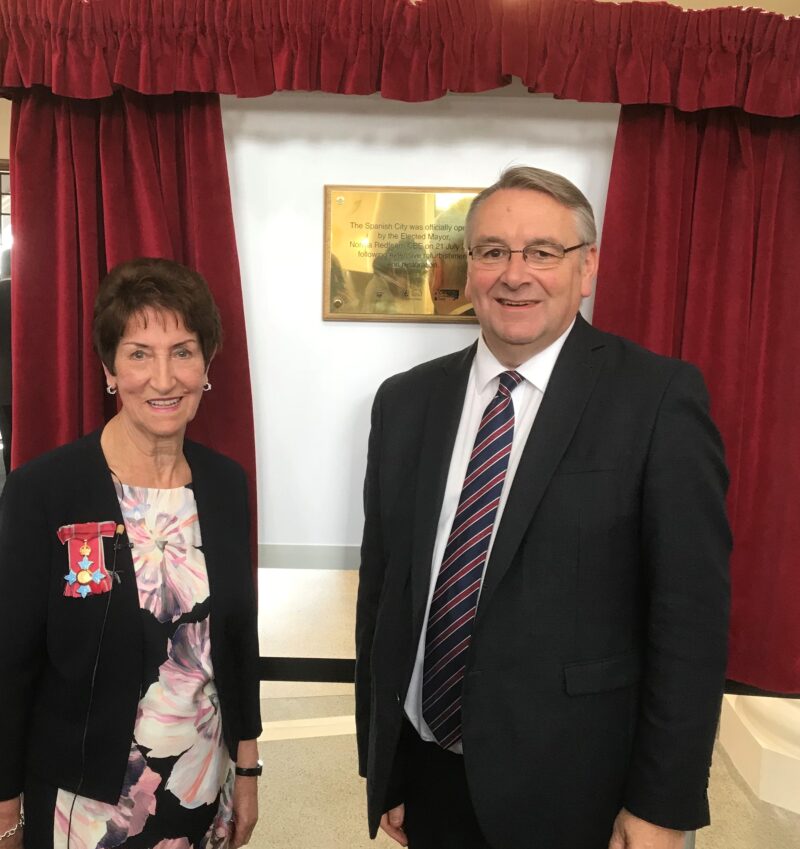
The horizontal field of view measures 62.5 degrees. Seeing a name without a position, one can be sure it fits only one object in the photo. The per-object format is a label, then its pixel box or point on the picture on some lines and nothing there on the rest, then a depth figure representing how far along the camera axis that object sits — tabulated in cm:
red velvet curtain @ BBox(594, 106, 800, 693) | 157
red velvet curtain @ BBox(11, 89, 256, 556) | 156
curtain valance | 144
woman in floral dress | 109
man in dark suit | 99
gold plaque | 164
